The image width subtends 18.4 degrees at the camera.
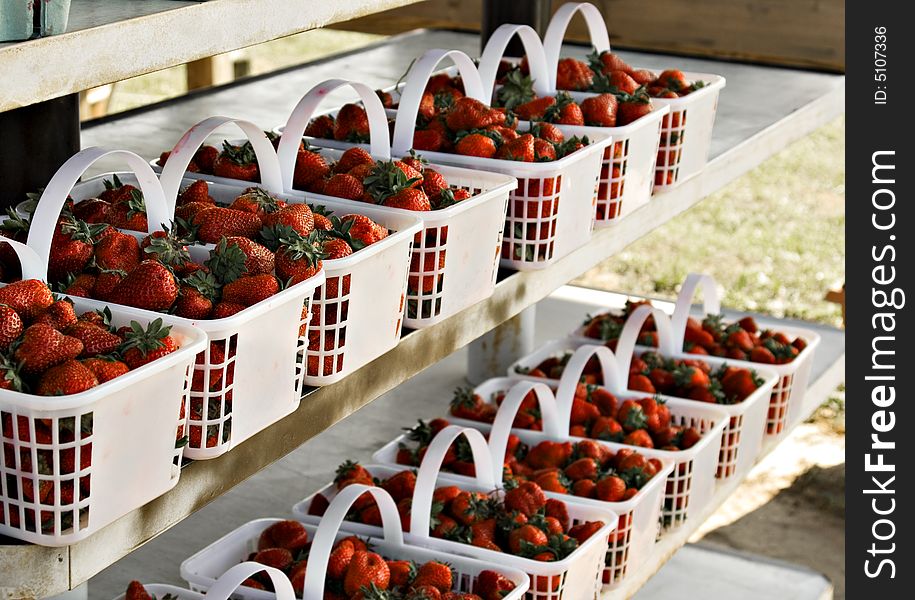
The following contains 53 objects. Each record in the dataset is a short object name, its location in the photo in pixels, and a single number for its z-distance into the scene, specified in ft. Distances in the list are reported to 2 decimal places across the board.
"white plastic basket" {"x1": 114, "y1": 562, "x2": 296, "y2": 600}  8.70
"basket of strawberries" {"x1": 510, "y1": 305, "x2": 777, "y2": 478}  11.43
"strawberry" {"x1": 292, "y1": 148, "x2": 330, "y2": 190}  8.94
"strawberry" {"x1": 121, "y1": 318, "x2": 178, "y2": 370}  7.55
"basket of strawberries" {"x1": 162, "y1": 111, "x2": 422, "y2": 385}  8.20
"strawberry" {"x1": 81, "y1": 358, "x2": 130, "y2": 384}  7.45
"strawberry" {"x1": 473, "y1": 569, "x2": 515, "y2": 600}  9.55
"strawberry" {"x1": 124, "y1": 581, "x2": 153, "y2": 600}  9.51
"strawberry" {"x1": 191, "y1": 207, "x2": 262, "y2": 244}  8.34
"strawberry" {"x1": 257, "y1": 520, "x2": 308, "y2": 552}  9.99
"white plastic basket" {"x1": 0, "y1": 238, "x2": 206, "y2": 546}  7.33
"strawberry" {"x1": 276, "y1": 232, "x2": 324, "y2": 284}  8.05
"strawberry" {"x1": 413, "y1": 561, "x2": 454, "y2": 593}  9.53
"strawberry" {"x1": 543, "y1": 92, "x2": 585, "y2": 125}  9.76
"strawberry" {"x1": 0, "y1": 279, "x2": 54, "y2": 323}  7.65
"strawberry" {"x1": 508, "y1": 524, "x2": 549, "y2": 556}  9.88
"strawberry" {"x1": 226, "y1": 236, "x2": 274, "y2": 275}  8.07
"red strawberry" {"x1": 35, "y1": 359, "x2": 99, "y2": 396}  7.36
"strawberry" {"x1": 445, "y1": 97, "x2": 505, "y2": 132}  9.43
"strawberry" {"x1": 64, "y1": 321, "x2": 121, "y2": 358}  7.56
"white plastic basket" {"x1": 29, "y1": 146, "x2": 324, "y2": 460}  7.77
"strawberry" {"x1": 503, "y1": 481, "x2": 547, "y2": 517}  10.21
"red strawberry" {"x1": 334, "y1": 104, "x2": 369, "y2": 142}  9.45
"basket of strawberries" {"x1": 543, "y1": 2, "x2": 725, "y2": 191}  10.17
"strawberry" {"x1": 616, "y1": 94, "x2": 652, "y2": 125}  9.93
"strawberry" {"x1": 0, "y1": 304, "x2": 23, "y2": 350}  7.54
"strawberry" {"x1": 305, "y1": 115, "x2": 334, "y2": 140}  9.56
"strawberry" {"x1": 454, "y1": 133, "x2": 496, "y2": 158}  9.27
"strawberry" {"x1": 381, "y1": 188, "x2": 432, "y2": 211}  8.65
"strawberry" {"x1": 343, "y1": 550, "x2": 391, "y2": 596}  9.47
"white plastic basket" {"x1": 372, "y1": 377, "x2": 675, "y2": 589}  10.16
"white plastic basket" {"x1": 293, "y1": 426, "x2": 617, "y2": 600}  9.60
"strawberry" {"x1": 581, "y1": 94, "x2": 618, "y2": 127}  9.85
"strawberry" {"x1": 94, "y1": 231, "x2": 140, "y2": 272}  8.04
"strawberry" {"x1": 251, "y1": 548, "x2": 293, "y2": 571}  9.81
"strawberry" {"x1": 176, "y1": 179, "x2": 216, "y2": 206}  8.71
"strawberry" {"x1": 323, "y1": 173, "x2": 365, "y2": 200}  8.79
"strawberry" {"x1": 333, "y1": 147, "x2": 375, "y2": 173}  8.95
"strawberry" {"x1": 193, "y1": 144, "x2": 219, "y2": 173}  9.08
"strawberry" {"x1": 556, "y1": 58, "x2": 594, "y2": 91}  10.22
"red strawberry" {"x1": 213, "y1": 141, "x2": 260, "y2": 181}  8.94
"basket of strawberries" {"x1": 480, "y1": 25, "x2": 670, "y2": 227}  9.76
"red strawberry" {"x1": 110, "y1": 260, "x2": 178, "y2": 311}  7.82
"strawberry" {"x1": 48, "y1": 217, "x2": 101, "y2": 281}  8.03
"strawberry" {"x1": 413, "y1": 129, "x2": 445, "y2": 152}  9.36
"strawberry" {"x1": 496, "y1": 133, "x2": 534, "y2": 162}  9.24
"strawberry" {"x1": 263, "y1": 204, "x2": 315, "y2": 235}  8.32
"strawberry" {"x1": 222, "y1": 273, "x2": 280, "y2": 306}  7.91
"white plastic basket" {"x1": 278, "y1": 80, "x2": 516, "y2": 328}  8.68
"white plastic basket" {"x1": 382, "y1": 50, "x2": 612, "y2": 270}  9.18
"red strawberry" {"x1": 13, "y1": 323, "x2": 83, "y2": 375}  7.46
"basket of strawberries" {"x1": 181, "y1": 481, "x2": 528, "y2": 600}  9.48
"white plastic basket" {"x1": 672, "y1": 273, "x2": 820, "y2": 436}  12.05
